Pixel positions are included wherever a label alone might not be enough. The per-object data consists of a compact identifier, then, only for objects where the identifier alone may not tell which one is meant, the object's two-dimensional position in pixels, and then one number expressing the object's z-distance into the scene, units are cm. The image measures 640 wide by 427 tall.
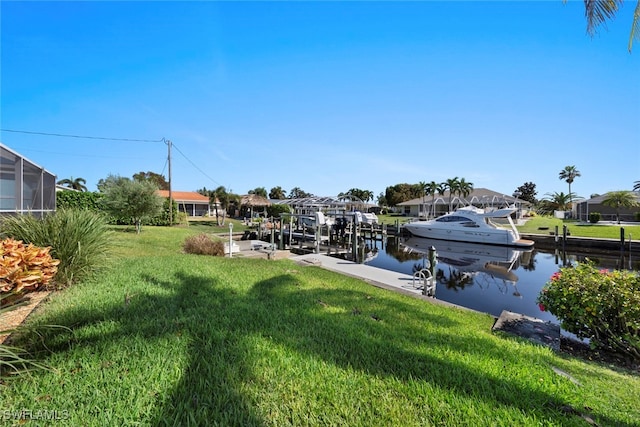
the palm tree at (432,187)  6444
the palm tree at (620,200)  3603
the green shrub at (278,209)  3796
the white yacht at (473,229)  2281
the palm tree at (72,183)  5222
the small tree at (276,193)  8612
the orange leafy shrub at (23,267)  391
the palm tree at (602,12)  554
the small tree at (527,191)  8000
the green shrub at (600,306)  456
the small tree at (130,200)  1686
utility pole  2573
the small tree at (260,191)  7738
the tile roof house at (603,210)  3926
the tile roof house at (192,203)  4650
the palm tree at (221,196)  4019
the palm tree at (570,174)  6397
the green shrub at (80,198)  1954
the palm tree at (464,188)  5712
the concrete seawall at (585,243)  1994
